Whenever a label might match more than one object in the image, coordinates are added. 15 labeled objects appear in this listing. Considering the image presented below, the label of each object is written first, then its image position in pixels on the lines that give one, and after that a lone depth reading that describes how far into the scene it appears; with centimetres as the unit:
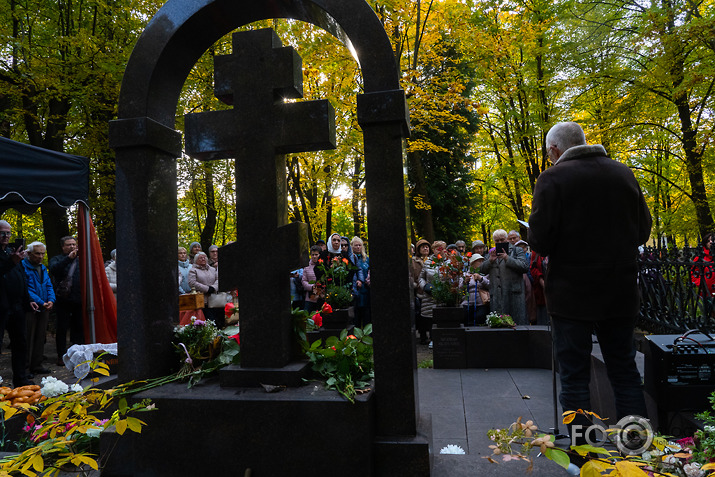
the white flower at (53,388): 292
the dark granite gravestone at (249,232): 269
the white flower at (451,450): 342
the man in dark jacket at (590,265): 273
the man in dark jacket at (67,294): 744
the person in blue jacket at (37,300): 692
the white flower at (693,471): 142
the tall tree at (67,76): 1123
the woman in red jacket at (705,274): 504
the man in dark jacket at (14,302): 586
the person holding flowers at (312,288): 819
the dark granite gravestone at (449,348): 661
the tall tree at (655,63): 1031
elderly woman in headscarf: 859
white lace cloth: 470
